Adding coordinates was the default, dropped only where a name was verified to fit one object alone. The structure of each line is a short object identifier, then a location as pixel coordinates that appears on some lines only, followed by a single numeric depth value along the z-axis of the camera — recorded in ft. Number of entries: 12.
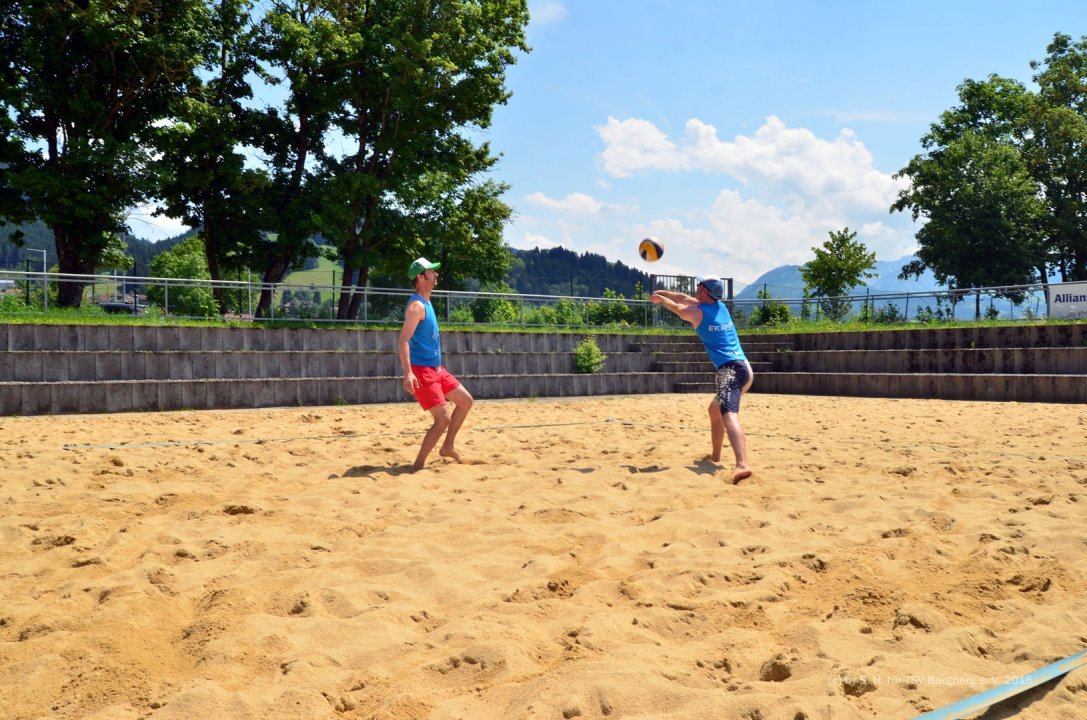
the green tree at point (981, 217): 114.62
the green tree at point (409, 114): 67.21
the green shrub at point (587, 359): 60.64
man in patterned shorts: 23.68
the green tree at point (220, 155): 60.75
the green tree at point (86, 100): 53.72
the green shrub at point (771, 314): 77.10
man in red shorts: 23.65
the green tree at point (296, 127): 64.08
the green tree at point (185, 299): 48.91
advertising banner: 57.98
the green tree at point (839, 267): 111.04
